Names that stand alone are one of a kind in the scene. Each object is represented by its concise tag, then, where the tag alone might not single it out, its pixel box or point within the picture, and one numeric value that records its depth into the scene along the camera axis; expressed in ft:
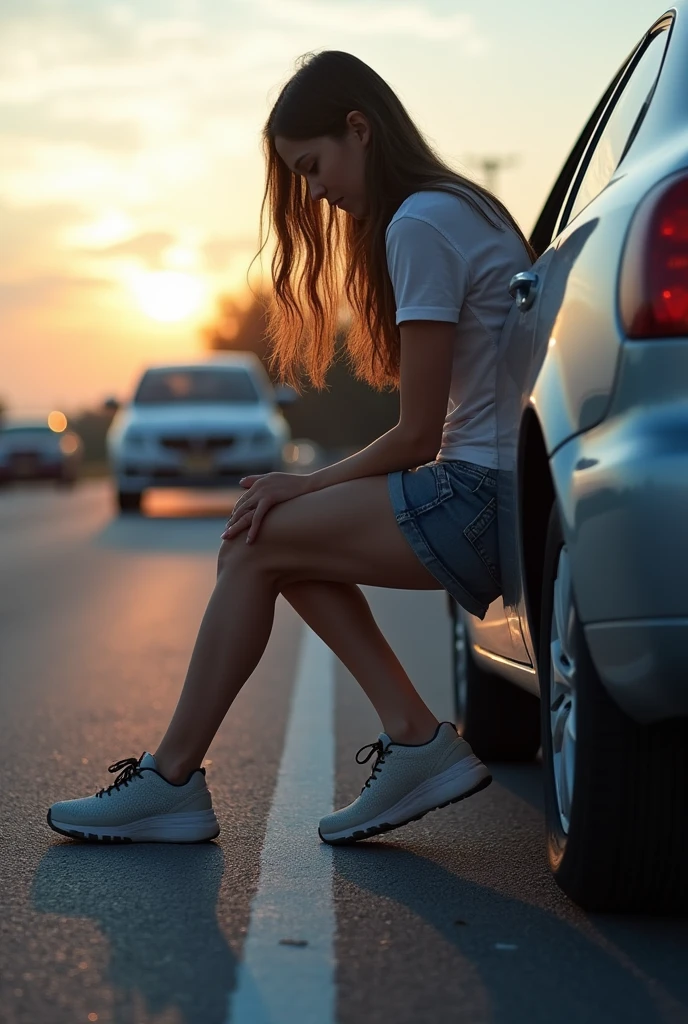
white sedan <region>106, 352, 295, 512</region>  63.16
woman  12.14
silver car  8.76
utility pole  158.81
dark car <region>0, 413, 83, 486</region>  125.18
